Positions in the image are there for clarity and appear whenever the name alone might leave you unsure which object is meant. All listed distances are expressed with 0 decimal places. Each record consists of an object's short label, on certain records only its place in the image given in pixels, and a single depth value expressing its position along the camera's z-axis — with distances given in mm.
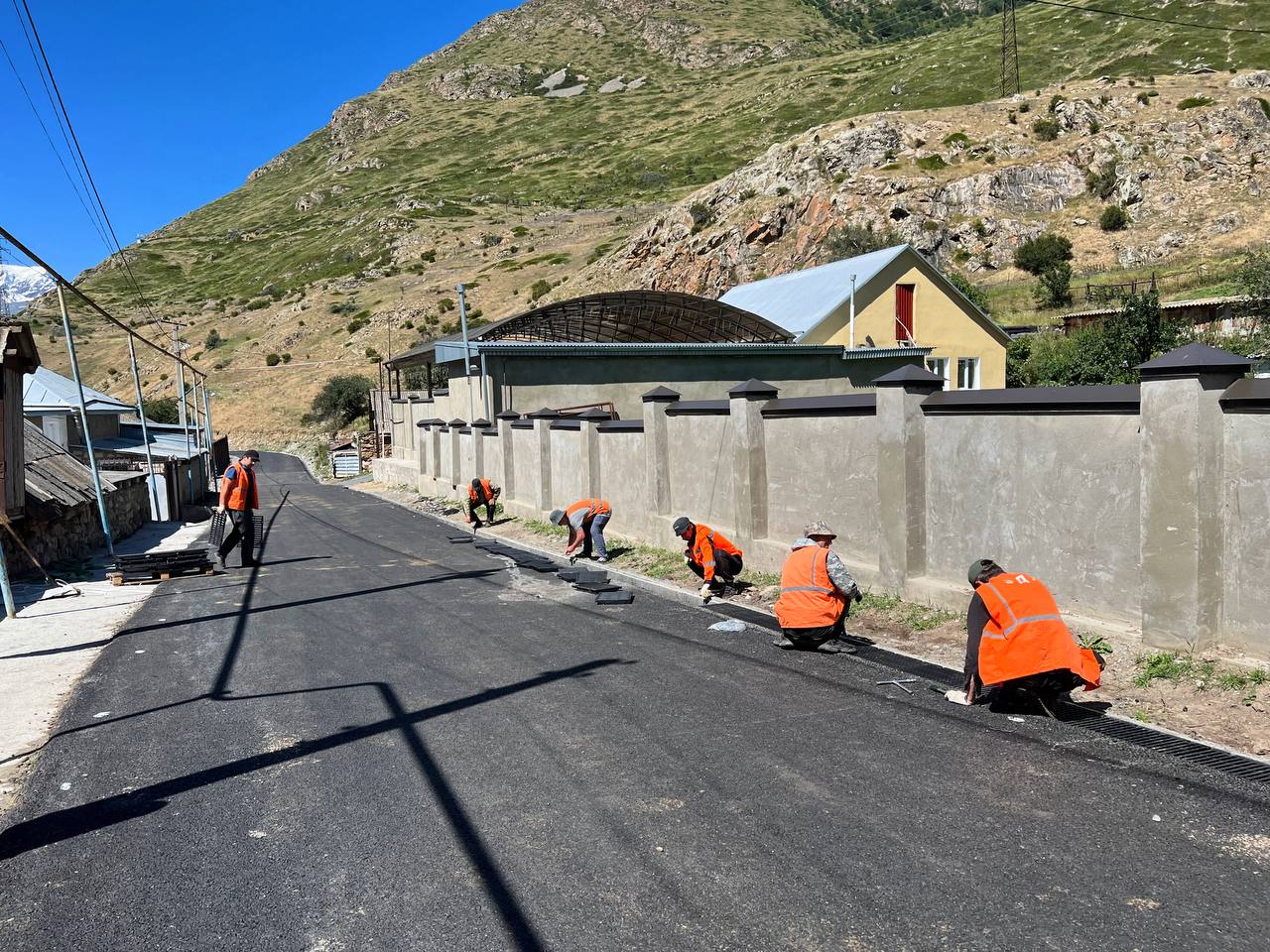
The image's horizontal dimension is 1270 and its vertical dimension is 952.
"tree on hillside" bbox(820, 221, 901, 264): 56344
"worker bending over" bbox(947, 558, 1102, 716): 6184
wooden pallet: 14812
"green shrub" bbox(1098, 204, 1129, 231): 57406
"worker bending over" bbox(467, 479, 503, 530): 21328
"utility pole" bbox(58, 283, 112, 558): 17406
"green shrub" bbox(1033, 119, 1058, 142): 63750
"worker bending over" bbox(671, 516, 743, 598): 11500
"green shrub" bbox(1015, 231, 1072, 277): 55031
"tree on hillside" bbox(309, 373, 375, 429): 73375
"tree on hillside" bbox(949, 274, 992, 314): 51766
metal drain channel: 5375
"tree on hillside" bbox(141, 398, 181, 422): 78188
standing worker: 15414
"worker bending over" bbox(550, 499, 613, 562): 15098
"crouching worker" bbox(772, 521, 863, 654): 8438
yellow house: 35250
